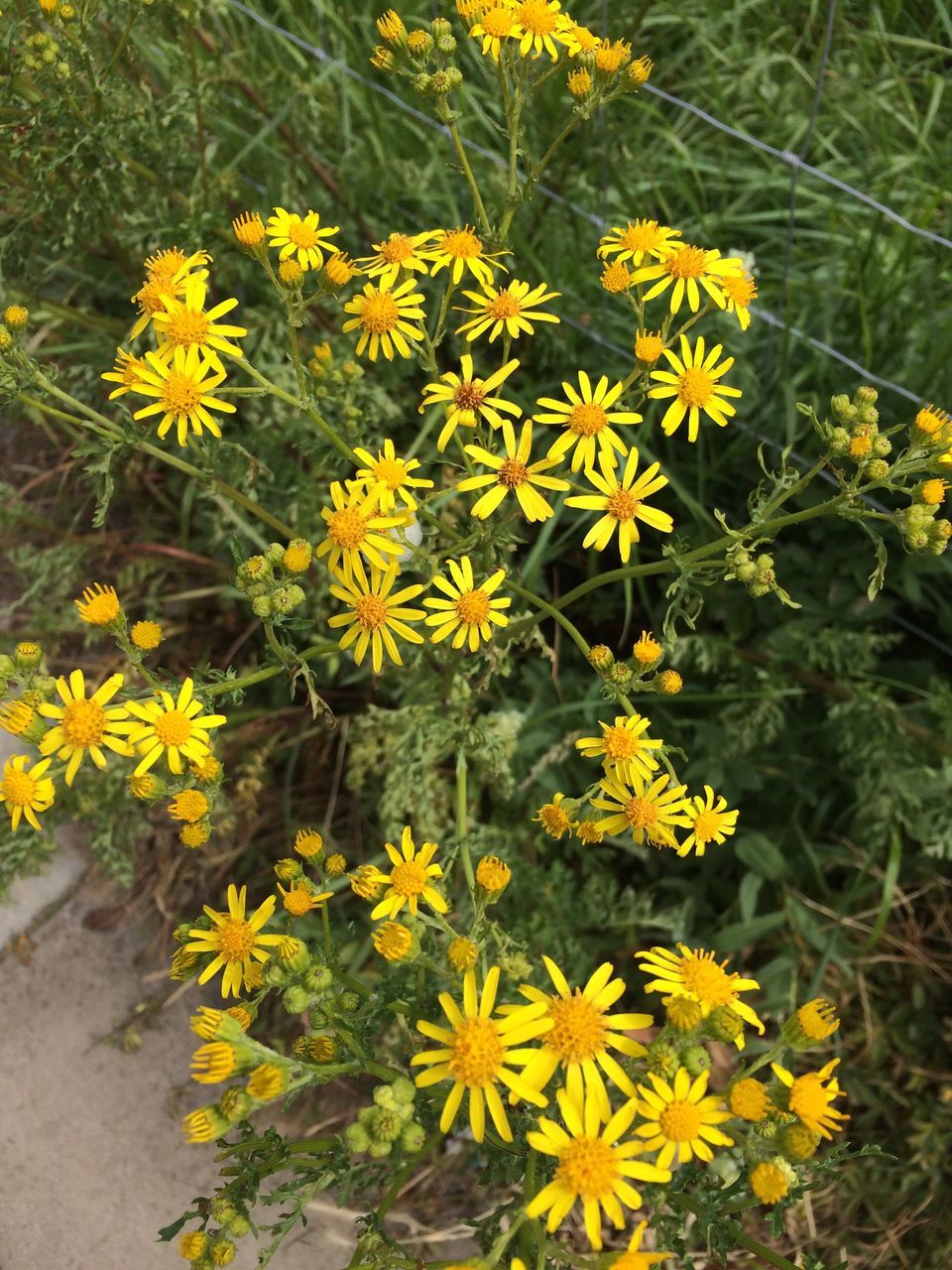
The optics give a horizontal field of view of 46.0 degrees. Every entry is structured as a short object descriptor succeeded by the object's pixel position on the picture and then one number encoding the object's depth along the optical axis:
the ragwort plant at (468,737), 0.19
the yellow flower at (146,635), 0.23
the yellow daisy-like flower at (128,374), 0.23
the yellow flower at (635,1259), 0.18
